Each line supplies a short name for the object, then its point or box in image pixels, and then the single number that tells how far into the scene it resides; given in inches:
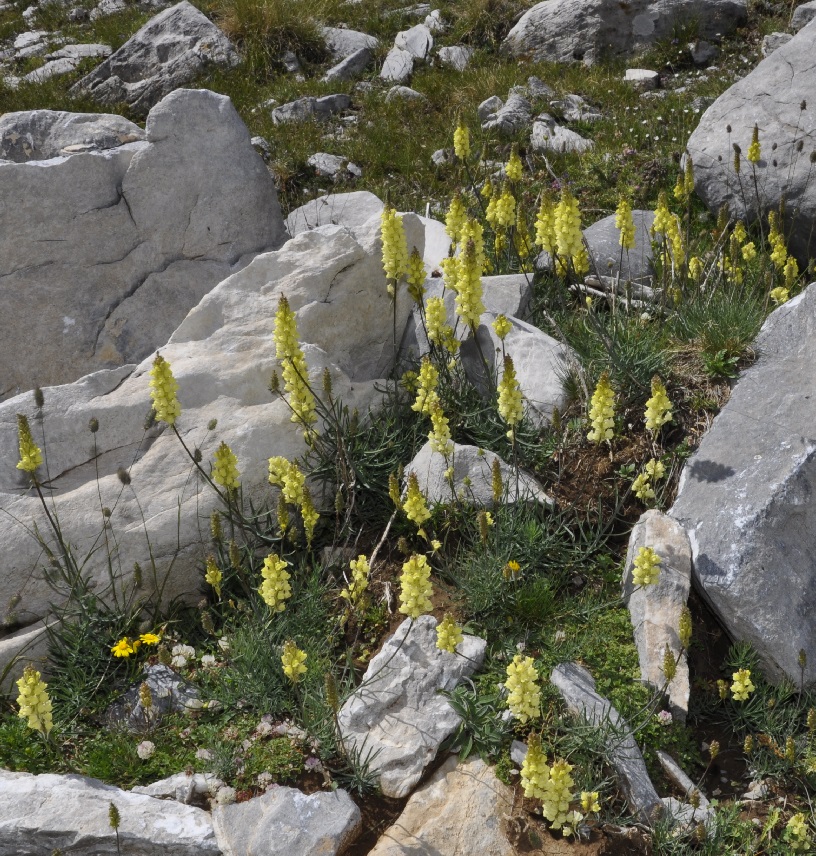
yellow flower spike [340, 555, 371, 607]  174.6
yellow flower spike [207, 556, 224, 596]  172.6
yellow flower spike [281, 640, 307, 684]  151.9
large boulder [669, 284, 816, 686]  170.7
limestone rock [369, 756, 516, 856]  146.1
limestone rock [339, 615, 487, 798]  157.9
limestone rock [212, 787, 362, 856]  144.9
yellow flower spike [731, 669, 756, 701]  159.5
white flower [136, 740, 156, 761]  165.4
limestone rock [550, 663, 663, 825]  149.6
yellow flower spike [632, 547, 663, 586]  161.3
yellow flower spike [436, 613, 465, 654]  147.4
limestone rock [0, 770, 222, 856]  145.8
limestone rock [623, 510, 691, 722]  166.7
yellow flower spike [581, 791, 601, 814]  143.4
